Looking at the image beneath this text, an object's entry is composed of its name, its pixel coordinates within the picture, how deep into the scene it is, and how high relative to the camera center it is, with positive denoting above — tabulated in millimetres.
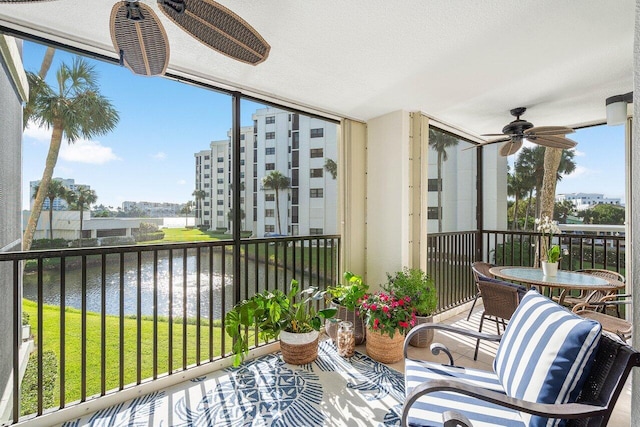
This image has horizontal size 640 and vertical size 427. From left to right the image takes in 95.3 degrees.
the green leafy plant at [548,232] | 2844 -182
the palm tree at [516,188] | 7586 +709
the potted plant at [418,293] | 2820 -748
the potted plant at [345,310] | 2857 -942
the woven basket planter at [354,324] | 2939 -1090
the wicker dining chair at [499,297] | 2403 -698
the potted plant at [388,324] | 2562 -948
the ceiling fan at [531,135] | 2822 +821
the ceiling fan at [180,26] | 1196 +848
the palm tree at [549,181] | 5020 +598
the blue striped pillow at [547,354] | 1067 -556
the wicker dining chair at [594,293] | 2915 -793
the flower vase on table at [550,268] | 2832 -514
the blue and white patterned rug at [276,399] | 1860 -1297
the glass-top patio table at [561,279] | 2465 -596
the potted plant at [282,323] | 2385 -921
